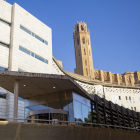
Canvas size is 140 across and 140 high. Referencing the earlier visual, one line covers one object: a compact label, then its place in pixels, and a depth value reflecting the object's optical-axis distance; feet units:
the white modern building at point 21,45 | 111.11
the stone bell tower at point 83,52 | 333.62
